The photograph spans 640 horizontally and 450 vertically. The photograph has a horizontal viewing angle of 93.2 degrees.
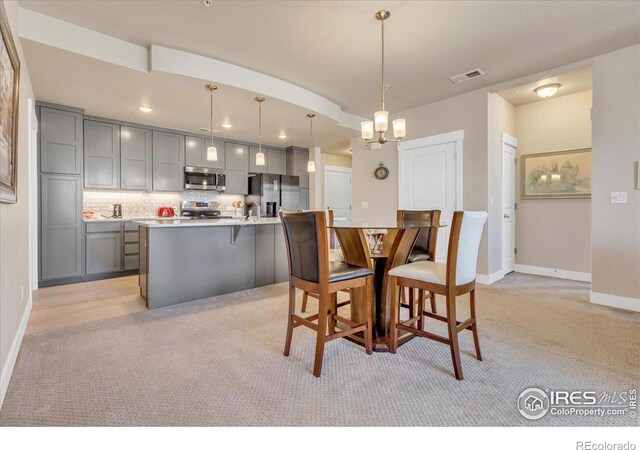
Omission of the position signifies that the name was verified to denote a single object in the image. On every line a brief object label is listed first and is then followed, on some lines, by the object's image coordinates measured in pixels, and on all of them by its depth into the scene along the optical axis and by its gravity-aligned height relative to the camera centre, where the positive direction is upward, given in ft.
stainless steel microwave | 18.30 +2.71
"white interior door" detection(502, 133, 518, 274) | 14.70 +0.95
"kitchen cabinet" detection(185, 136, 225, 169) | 18.52 +4.34
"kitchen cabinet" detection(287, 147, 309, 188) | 22.65 +4.48
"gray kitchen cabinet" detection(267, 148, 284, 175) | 22.06 +4.49
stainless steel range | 18.84 +0.75
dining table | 7.13 -0.97
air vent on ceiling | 11.99 +5.94
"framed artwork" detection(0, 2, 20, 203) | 5.48 +2.21
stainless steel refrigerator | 20.62 +2.04
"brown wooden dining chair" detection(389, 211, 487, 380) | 5.87 -1.14
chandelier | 8.58 +2.97
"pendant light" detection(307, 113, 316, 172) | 14.57 +5.25
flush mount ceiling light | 12.94 +5.71
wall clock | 17.45 +2.89
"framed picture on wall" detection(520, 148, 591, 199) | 13.83 +2.27
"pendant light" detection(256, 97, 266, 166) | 12.78 +2.82
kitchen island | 10.15 -1.38
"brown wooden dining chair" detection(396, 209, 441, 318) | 8.80 -0.58
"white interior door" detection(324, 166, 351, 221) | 25.36 +2.75
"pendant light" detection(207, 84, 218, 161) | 11.86 +2.73
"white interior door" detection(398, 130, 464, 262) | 14.51 +2.37
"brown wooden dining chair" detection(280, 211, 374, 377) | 5.95 -1.10
